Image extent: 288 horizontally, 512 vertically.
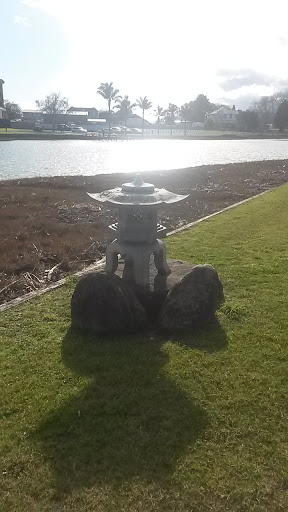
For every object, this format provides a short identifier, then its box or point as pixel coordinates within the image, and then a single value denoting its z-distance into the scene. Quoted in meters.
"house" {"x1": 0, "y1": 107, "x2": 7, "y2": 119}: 79.97
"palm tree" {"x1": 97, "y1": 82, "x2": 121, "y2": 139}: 83.31
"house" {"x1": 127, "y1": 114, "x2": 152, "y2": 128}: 117.69
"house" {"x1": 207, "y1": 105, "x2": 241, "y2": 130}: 102.50
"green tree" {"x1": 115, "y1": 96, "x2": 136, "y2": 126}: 93.19
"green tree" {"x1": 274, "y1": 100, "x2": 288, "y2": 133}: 83.81
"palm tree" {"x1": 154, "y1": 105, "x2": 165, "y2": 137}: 101.31
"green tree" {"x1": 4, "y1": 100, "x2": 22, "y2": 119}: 91.59
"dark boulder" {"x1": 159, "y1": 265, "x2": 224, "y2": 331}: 5.15
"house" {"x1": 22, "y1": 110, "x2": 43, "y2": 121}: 98.38
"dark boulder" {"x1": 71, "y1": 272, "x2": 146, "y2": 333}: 5.00
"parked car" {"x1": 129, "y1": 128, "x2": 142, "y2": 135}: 89.53
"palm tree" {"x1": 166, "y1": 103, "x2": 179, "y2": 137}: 102.50
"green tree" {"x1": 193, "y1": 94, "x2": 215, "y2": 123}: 107.00
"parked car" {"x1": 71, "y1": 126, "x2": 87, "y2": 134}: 76.50
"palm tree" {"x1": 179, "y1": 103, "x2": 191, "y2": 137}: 103.69
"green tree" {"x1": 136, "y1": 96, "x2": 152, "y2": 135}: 93.00
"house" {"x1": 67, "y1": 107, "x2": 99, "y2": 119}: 109.31
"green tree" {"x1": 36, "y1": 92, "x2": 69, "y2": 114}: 101.69
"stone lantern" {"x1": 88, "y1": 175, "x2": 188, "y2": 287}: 5.26
